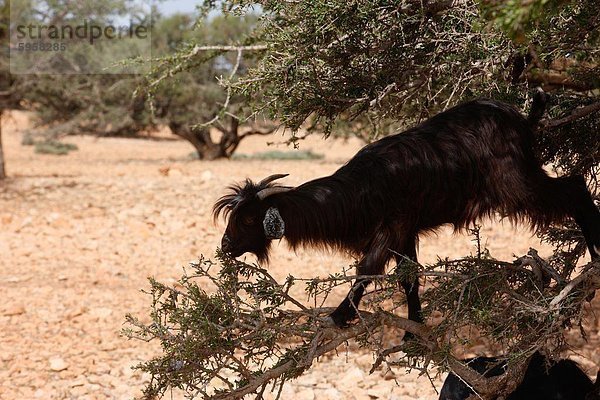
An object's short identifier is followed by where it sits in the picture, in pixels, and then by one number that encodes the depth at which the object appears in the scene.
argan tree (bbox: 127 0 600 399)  3.07
